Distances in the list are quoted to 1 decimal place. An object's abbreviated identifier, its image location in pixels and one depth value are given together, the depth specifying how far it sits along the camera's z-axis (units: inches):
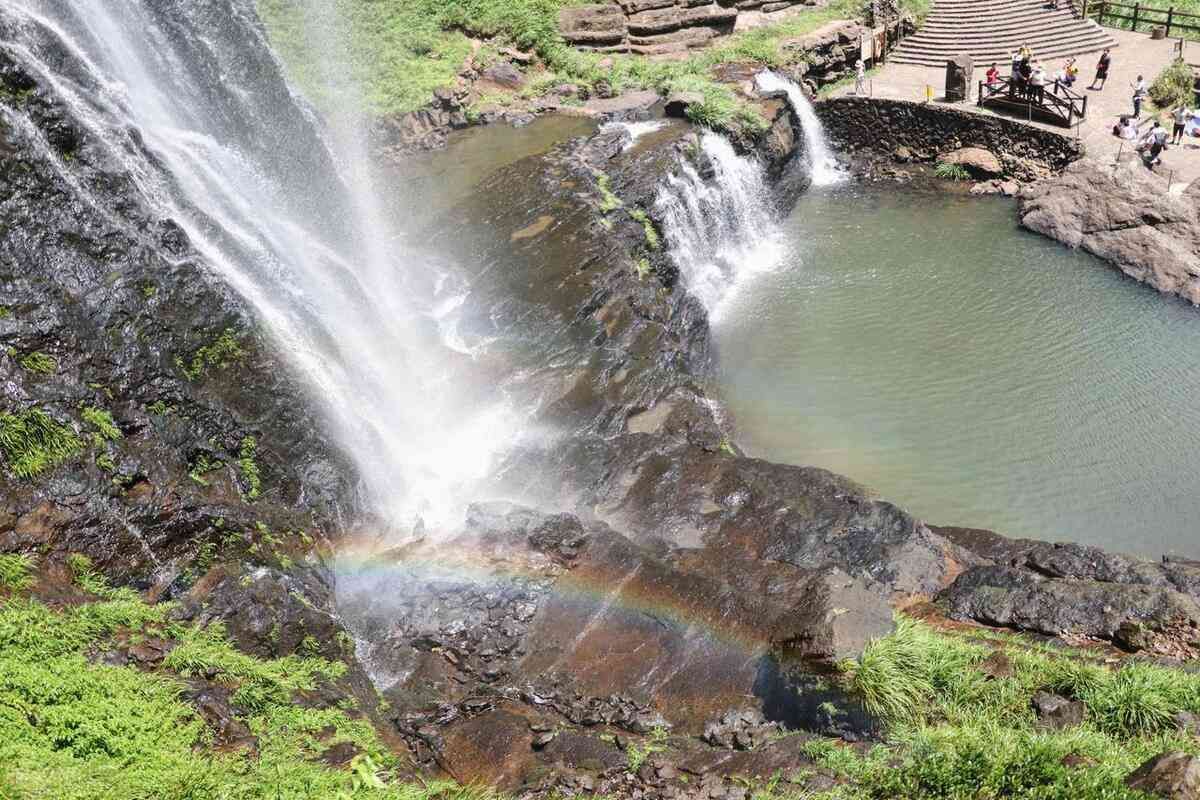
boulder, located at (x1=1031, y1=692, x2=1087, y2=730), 370.0
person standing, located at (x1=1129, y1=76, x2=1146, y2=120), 1047.0
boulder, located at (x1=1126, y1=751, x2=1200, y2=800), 279.0
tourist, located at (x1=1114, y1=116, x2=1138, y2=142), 1024.9
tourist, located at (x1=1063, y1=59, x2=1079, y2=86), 1123.3
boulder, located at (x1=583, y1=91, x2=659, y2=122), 1090.2
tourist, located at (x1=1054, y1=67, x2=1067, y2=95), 1081.6
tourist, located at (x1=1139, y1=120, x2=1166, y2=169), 963.3
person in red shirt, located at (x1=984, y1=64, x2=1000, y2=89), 1147.3
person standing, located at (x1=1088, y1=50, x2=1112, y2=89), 1122.0
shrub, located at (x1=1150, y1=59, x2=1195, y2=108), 1056.2
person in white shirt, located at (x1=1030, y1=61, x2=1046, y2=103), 1090.1
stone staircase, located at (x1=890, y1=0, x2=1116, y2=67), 1244.6
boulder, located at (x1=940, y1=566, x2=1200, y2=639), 435.8
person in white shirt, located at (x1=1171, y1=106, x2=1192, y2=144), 999.0
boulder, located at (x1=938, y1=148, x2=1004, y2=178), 1109.6
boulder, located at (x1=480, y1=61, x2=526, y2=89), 1214.9
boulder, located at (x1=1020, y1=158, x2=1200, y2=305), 869.2
